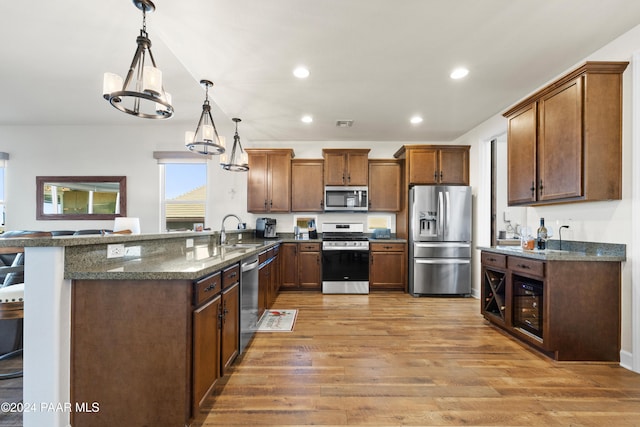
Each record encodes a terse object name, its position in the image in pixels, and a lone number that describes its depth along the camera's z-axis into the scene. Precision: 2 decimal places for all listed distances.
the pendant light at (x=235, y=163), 3.64
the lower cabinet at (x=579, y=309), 2.20
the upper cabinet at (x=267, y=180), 4.84
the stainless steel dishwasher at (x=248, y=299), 2.29
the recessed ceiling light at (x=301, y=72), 2.73
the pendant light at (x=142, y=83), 1.83
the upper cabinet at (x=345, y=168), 4.78
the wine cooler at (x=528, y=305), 2.38
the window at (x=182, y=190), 5.10
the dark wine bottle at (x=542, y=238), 2.66
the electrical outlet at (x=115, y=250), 1.67
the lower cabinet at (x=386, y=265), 4.52
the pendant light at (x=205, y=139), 2.83
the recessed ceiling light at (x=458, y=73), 2.73
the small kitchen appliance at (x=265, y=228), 4.81
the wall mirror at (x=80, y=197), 4.97
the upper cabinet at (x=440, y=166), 4.52
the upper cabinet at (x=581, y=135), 2.18
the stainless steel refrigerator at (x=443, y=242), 4.25
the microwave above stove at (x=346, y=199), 4.79
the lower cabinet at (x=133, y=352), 1.40
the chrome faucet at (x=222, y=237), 3.19
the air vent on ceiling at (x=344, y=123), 4.18
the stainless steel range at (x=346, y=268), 4.45
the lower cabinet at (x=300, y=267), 4.53
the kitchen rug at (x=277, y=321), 2.91
